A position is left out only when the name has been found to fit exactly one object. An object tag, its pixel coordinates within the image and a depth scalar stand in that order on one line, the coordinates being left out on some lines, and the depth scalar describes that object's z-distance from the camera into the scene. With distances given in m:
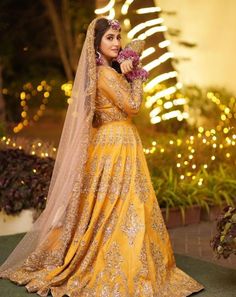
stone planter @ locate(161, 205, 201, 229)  6.85
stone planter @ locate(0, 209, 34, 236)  6.44
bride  4.72
